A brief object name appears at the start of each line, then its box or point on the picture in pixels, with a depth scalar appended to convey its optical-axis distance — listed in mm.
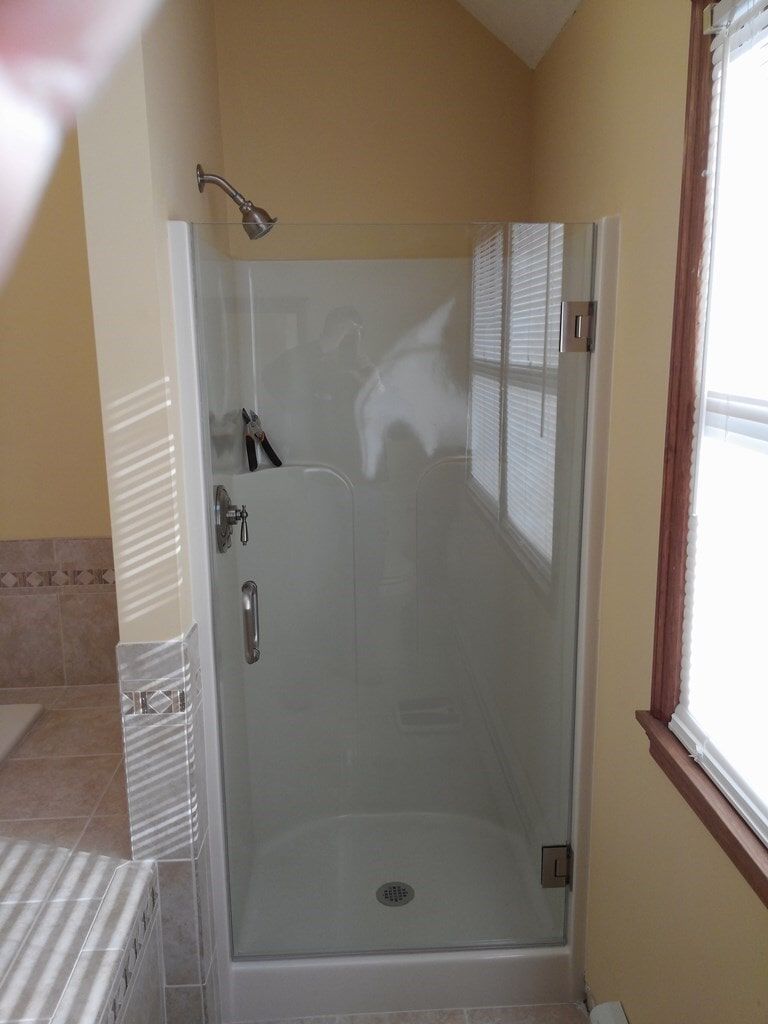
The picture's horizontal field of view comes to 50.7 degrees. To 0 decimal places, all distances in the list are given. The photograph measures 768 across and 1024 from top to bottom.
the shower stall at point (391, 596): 1882
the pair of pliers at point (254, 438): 2051
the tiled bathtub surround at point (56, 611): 2596
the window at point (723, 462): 1122
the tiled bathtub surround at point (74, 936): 1300
